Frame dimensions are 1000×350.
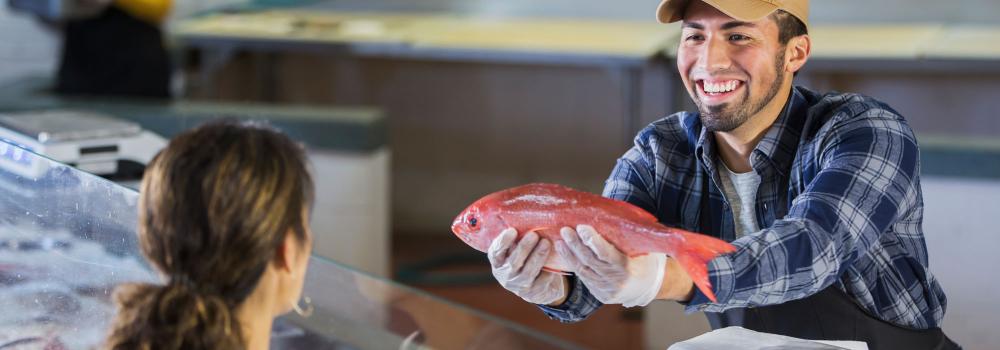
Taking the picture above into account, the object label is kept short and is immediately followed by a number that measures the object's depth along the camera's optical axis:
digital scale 2.77
